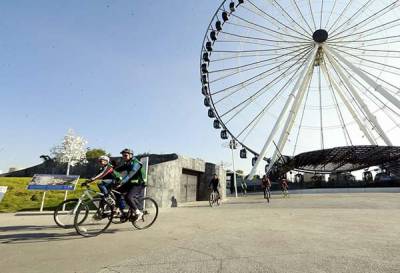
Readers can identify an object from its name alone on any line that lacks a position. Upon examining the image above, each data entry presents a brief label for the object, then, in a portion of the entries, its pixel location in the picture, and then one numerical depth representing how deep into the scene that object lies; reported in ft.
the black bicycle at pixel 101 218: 21.74
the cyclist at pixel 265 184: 57.53
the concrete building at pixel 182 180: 48.44
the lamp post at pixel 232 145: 112.16
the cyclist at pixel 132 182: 24.03
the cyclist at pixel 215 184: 50.70
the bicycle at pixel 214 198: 50.08
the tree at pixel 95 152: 275.73
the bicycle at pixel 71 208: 22.12
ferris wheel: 93.30
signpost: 38.29
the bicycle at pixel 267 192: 55.55
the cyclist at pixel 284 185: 81.38
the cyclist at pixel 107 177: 23.01
